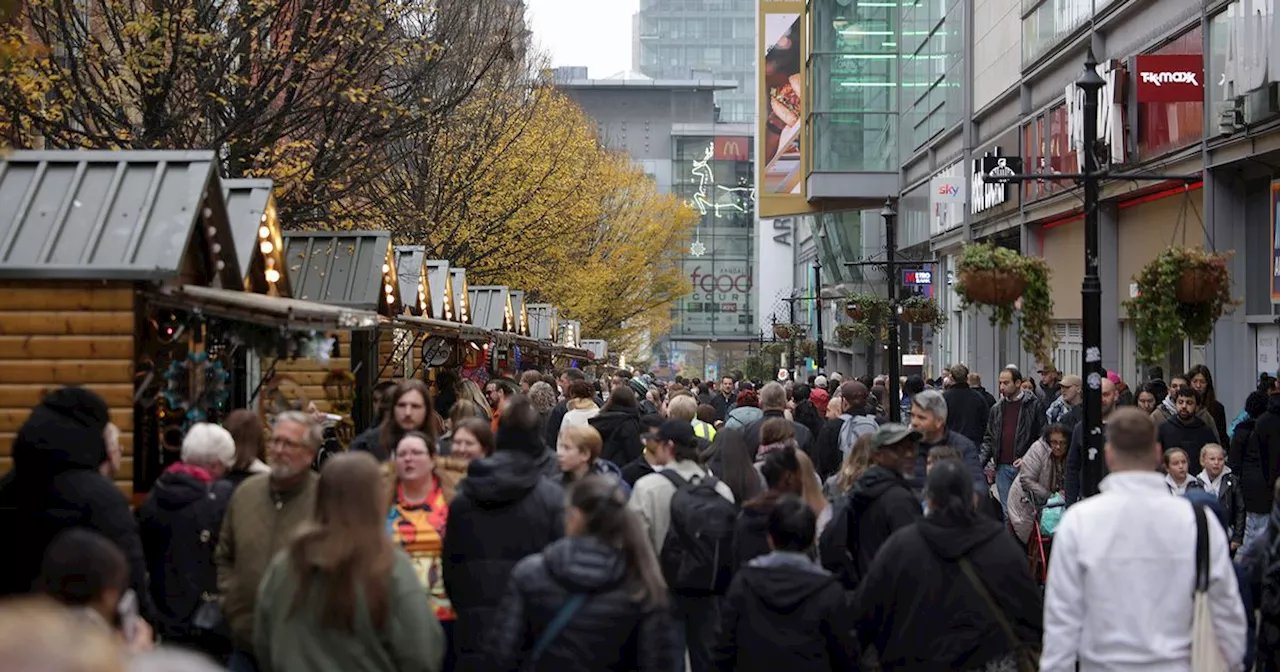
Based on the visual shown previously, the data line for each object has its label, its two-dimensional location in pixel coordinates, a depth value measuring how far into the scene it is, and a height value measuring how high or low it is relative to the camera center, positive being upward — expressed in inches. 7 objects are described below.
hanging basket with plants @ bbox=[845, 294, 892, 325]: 1373.0 +27.4
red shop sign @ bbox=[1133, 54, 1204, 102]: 903.1 +142.2
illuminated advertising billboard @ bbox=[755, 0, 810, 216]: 2456.9 +361.2
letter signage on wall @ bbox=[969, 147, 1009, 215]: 1438.2 +129.2
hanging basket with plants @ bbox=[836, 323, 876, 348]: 1505.9 +11.2
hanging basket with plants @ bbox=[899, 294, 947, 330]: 1207.7 +23.8
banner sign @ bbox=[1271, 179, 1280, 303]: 810.8 +46.0
